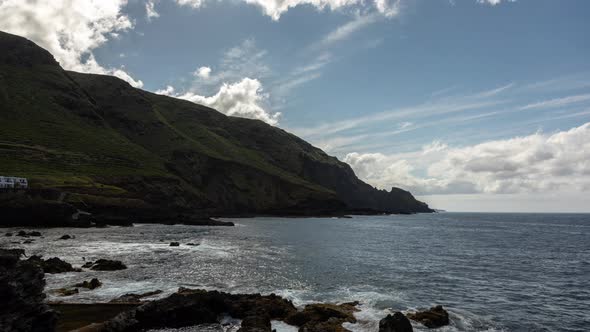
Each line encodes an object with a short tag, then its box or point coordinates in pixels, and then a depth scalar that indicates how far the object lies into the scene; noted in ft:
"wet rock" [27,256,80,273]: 131.54
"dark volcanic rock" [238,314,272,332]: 73.75
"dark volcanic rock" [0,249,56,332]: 57.31
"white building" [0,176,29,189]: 329.62
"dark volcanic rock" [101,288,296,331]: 76.28
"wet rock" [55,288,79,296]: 102.77
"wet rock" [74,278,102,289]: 111.68
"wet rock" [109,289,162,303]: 96.37
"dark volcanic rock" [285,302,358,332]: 80.39
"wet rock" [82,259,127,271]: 140.83
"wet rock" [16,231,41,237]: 240.73
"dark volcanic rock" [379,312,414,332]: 75.56
